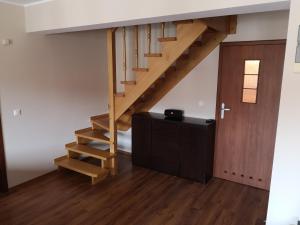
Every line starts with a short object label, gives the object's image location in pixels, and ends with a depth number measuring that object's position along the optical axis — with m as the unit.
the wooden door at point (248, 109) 2.98
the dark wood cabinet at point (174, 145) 3.27
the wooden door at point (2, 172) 3.03
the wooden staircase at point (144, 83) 2.78
